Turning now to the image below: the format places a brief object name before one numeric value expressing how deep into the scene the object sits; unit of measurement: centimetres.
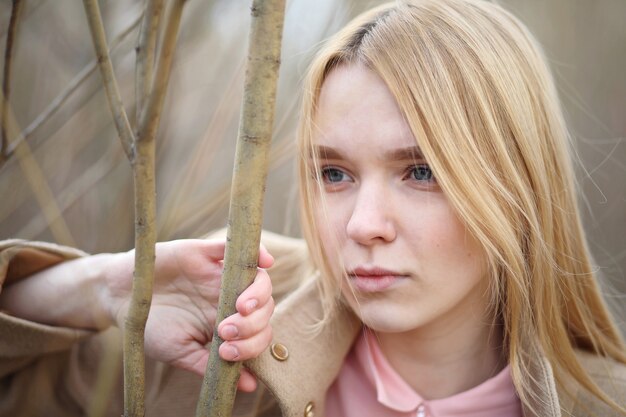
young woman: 49
